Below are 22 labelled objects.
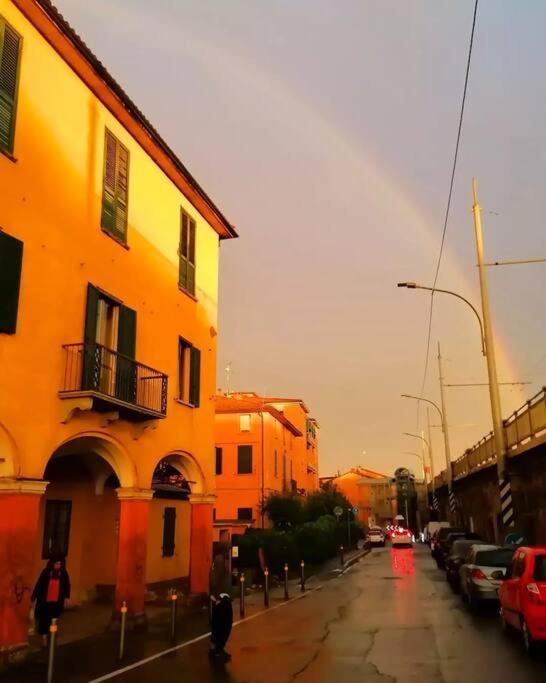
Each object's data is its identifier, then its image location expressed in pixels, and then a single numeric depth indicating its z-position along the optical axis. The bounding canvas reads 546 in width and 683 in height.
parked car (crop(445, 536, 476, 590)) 20.81
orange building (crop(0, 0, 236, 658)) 11.15
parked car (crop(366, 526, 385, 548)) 69.69
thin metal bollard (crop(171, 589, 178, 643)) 12.17
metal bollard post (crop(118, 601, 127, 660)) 10.44
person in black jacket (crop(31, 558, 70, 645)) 11.12
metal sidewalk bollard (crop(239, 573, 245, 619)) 15.43
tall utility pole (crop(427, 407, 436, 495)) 66.25
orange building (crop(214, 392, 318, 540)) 48.44
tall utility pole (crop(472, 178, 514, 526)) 19.88
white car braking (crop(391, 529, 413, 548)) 59.75
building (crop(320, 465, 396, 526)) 129.38
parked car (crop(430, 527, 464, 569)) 31.53
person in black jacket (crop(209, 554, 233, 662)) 10.37
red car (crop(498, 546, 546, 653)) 9.18
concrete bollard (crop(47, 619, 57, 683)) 8.35
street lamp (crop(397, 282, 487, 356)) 21.27
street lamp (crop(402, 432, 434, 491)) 66.31
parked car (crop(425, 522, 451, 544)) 49.06
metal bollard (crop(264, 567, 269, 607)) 17.68
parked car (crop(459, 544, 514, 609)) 14.60
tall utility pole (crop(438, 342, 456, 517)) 43.66
